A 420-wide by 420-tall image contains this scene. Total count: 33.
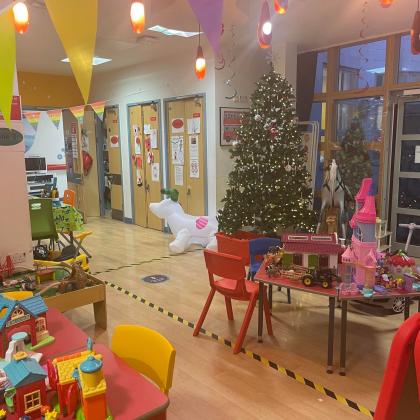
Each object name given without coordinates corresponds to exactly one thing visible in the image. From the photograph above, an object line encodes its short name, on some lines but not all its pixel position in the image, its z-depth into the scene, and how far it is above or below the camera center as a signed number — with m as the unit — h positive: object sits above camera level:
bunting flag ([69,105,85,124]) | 6.00 +0.46
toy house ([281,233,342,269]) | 3.07 -0.82
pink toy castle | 2.83 -0.75
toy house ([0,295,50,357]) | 1.90 -0.82
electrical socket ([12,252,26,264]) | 3.99 -1.09
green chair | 5.00 -0.91
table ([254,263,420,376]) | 2.74 -1.04
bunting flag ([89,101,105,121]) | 5.57 +0.48
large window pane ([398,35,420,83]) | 5.46 +0.97
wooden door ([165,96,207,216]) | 6.73 -0.16
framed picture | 6.50 +0.28
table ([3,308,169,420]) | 1.47 -0.94
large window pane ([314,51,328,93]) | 6.38 +1.02
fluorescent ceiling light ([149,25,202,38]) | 5.34 +1.45
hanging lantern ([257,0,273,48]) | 3.03 +0.85
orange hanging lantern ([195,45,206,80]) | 4.00 +0.73
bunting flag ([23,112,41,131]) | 6.19 +0.41
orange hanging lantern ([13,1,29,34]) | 2.51 +0.76
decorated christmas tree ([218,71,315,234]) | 5.10 -0.32
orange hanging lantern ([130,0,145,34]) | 2.38 +0.74
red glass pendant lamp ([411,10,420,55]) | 2.99 +0.74
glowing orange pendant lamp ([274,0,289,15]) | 2.88 +0.94
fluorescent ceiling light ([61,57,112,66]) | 7.21 +1.45
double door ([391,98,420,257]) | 5.71 -0.51
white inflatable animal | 6.16 -1.27
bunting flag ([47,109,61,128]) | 6.45 +0.44
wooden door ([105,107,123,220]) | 8.51 -0.32
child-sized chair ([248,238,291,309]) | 4.06 -1.06
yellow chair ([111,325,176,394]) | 1.77 -0.95
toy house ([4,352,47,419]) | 1.39 -0.82
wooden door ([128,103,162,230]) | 7.57 -0.36
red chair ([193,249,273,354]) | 3.21 -1.18
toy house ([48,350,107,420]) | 1.38 -0.83
